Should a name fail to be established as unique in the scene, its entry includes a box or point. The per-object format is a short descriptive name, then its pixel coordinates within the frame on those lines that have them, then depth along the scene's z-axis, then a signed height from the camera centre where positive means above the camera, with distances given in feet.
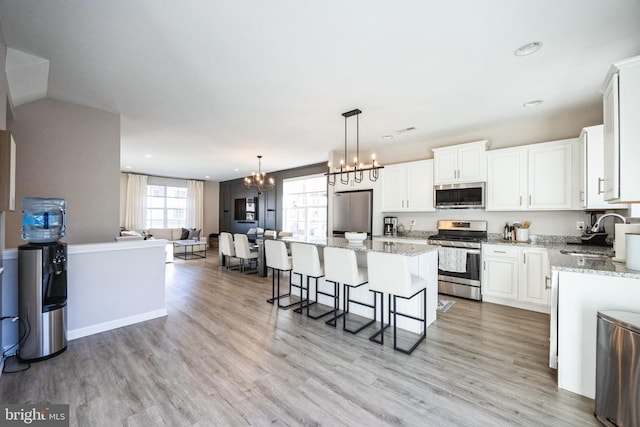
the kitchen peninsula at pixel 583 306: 5.89 -2.06
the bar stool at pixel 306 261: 10.50 -1.86
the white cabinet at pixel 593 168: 10.00 +1.85
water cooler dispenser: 7.55 -2.06
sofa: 28.78 -2.03
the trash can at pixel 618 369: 4.79 -2.91
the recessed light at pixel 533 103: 10.77 +4.68
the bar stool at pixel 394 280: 8.09 -2.06
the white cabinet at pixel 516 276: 11.47 -2.75
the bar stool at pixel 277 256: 11.76 -1.86
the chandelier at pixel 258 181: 21.03 +2.82
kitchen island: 9.55 -2.03
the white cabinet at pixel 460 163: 13.70 +2.86
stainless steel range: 13.11 -2.17
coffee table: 26.24 -4.13
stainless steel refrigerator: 17.53 +0.32
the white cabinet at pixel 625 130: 5.64 +1.88
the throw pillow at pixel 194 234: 29.86 -2.14
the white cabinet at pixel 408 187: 15.67 +1.79
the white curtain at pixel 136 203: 28.09 +1.29
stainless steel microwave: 13.80 +1.12
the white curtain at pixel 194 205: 32.89 +1.21
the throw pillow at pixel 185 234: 29.81 -2.14
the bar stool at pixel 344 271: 9.32 -2.03
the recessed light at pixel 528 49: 7.15 +4.65
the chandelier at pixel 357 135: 11.53 +4.61
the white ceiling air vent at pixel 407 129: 13.92 +4.66
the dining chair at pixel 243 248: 18.66 -2.39
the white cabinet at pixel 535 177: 11.48 +1.83
